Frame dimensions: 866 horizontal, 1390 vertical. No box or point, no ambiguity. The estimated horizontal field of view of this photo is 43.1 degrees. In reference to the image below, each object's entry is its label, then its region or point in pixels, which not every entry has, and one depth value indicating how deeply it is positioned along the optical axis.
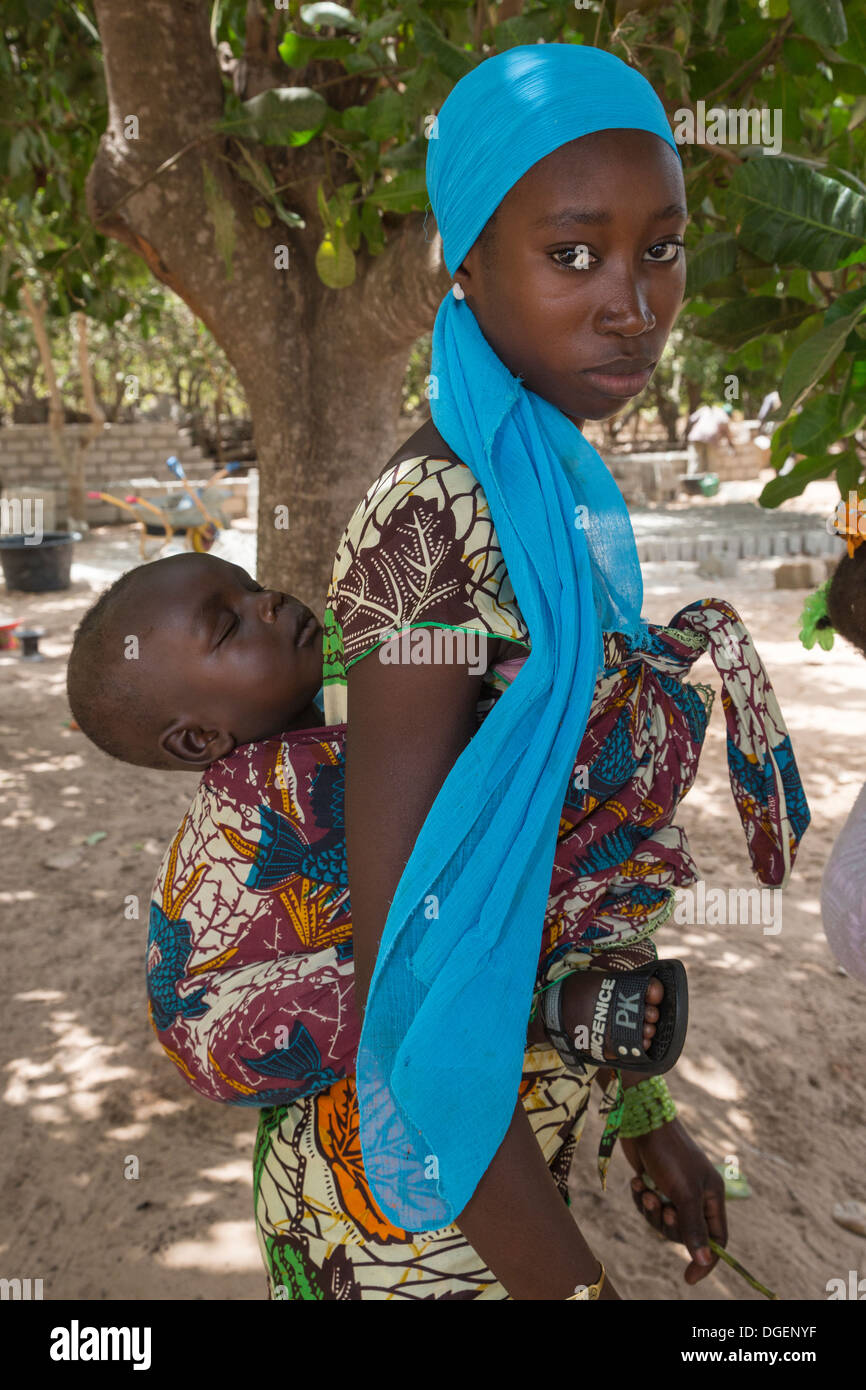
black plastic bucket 10.05
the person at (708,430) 16.64
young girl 1.07
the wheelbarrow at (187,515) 11.34
